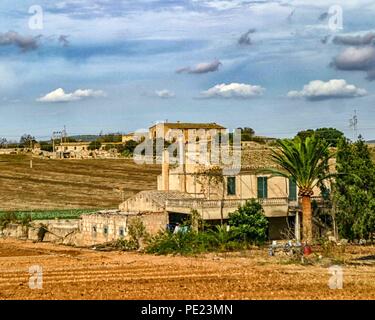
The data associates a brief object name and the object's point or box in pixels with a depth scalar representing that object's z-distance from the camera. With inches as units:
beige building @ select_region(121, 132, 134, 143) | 5867.6
